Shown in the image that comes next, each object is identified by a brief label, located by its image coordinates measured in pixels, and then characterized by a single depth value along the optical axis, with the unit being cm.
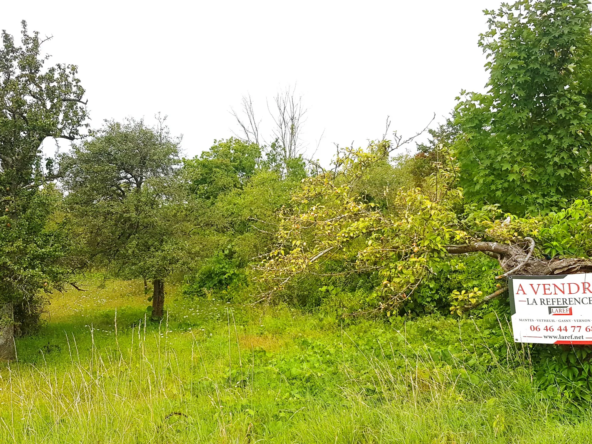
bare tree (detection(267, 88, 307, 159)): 2543
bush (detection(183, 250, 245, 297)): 1521
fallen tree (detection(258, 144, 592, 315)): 369
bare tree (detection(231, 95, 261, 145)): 2705
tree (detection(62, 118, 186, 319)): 998
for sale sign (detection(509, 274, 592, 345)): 318
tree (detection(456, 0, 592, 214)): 786
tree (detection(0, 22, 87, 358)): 725
